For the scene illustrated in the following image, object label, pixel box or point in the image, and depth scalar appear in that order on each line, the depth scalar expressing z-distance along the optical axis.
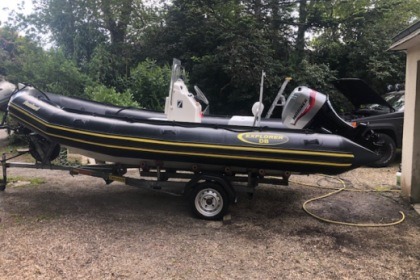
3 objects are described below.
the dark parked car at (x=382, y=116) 7.74
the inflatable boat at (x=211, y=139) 4.86
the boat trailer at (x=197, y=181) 5.04
